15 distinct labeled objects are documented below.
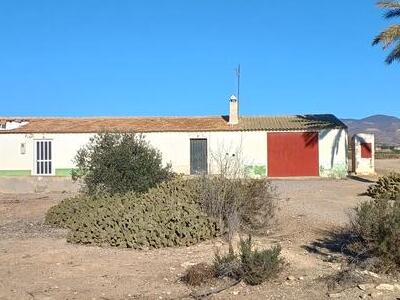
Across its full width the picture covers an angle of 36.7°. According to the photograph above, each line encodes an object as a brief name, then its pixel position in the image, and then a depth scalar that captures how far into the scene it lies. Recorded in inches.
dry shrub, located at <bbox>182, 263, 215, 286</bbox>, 293.1
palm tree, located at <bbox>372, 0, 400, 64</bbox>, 923.4
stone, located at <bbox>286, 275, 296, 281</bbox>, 293.9
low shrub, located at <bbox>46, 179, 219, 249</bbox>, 398.9
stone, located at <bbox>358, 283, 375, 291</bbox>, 274.7
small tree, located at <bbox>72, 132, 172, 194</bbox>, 559.2
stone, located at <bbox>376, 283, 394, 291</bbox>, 272.2
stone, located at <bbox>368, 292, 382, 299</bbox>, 263.9
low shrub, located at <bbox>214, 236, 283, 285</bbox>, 285.7
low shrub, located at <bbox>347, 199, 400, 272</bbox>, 296.7
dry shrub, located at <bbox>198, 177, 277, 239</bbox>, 421.7
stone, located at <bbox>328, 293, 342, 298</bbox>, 265.7
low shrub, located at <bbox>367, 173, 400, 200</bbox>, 659.4
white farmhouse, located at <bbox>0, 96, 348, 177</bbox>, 1315.2
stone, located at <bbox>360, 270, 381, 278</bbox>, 291.8
